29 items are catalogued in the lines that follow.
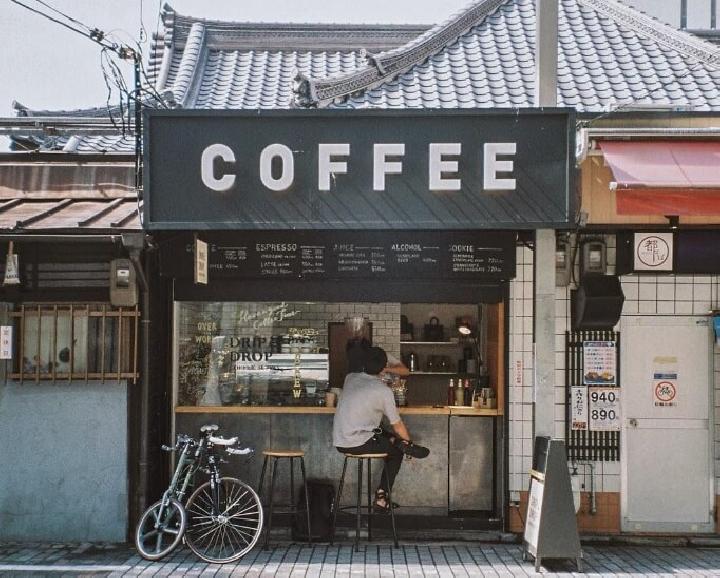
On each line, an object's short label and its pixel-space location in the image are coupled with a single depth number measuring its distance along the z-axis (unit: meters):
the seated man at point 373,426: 9.34
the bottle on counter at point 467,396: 10.55
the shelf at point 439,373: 12.63
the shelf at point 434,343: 12.87
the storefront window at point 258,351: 10.49
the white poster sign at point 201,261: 8.80
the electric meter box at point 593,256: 9.70
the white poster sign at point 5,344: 9.17
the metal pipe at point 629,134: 8.52
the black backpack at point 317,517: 9.38
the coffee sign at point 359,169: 8.26
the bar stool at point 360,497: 9.08
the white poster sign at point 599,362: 9.91
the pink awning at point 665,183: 8.00
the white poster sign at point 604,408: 9.85
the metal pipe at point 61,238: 8.25
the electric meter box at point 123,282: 9.00
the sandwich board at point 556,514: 8.21
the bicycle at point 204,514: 8.59
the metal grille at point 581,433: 9.84
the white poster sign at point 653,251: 9.60
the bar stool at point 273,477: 9.26
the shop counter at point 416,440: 10.13
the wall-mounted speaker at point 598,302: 9.53
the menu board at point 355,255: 9.51
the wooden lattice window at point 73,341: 9.29
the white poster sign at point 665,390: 9.99
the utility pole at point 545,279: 8.40
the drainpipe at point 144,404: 9.09
